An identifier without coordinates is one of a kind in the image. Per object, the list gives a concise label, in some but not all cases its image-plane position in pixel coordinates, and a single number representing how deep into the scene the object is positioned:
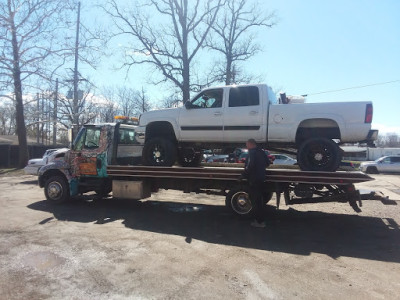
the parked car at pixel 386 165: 25.06
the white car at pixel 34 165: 15.35
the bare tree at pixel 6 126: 62.16
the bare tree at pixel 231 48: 29.75
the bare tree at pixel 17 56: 18.86
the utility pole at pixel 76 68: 21.50
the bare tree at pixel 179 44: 24.95
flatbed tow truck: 6.80
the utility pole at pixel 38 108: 28.22
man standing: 6.83
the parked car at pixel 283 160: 24.69
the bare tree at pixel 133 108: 49.25
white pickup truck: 6.56
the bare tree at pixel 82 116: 26.11
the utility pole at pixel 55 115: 23.97
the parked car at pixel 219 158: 22.86
